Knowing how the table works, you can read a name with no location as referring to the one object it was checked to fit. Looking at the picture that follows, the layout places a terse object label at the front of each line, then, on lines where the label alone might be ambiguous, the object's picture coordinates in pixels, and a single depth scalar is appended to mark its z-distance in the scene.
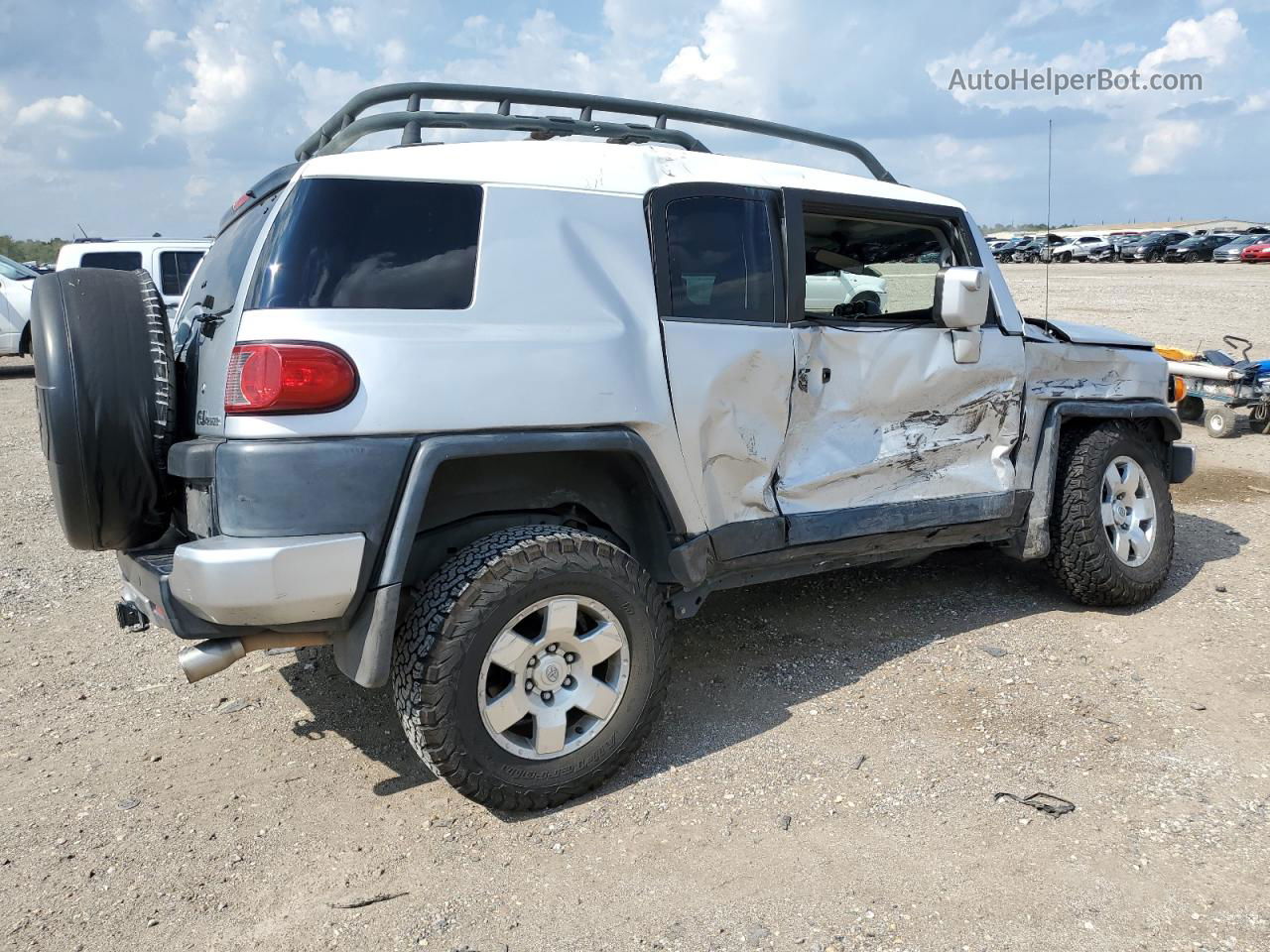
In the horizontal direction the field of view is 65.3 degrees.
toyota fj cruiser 2.77
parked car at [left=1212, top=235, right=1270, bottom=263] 36.25
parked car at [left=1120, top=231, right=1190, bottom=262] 40.50
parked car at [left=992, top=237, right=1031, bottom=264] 42.24
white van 13.06
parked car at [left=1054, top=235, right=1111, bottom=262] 42.62
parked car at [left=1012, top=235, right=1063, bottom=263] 39.34
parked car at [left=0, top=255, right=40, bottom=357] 14.95
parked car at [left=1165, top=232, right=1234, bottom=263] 39.00
